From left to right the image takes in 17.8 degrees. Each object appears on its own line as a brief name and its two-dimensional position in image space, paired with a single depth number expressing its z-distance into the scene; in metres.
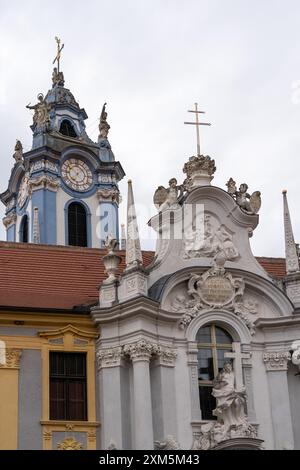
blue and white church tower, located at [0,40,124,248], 43.91
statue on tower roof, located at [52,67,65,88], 50.12
